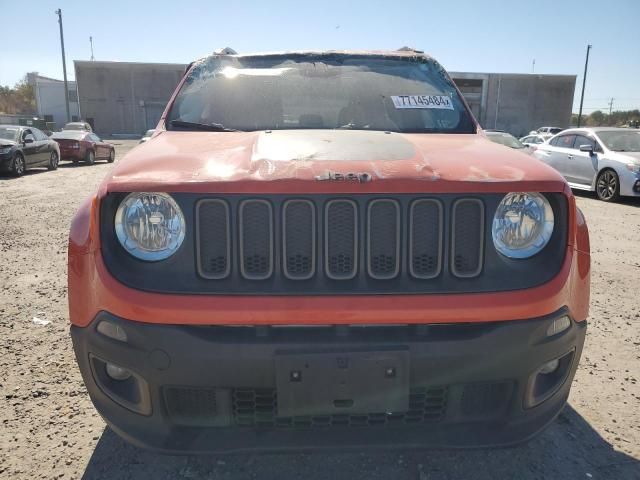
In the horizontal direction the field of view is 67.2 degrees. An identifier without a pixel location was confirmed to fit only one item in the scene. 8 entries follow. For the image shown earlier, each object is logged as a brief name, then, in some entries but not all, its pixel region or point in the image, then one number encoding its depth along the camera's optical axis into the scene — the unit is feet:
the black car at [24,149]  42.98
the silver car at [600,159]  33.45
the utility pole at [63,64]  140.46
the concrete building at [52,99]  214.48
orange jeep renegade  5.45
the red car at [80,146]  58.85
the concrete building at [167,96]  156.87
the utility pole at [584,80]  158.84
